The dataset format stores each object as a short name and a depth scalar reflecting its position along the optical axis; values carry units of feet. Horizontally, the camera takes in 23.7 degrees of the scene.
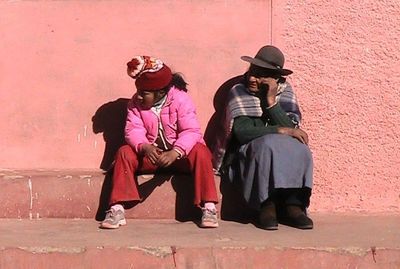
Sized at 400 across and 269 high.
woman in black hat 18.43
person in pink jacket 18.56
